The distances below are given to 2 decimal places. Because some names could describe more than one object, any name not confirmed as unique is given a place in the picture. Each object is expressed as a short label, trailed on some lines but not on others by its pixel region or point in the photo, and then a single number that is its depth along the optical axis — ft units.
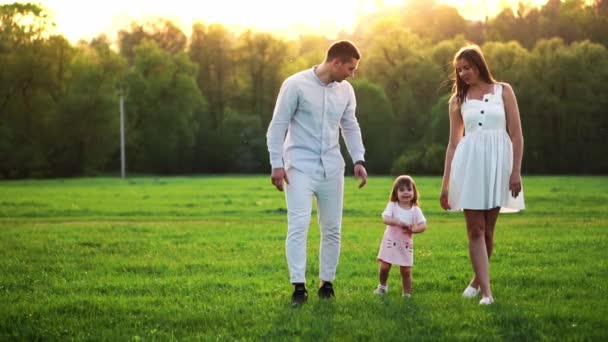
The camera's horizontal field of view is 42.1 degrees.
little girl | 26.32
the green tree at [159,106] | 226.79
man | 24.93
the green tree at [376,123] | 225.35
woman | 24.16
